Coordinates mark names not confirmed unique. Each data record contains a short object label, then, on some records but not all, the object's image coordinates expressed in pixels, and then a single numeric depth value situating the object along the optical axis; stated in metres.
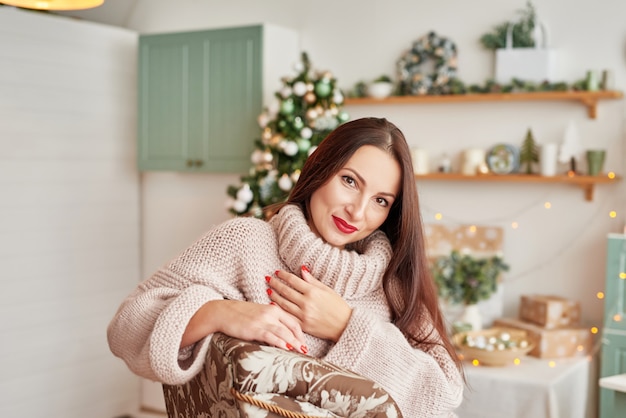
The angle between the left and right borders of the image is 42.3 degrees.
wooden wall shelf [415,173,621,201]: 3.47
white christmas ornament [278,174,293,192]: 3.60
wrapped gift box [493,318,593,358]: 3.38
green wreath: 3.81
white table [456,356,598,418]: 3.04
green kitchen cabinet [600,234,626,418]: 3.29
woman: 1.79
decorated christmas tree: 3.63
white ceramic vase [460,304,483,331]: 3.55
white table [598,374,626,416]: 2.62
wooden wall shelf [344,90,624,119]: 3.46
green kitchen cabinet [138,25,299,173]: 3.99
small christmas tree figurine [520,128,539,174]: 3.66
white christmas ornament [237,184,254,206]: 3.68
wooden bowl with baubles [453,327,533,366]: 3.21
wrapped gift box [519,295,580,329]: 3.48
